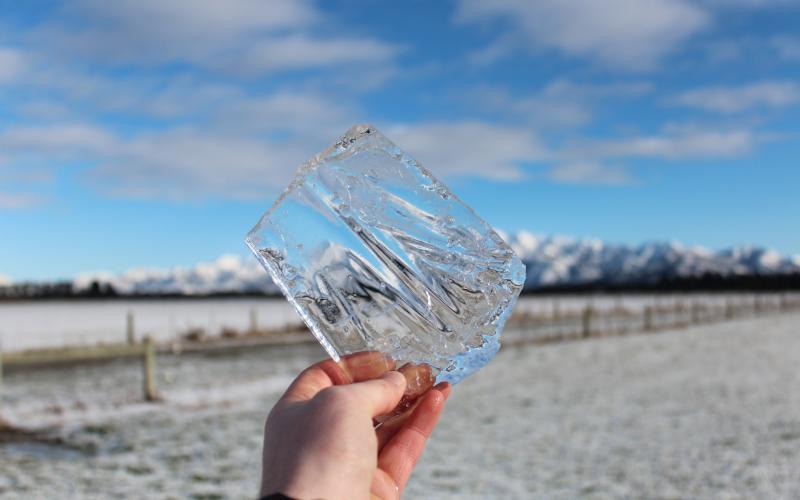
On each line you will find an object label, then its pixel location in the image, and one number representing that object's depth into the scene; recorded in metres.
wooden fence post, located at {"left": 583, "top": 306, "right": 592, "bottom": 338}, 24.70
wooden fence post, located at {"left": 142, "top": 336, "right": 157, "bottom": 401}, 12.03
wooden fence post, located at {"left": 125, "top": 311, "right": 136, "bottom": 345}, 23.00
